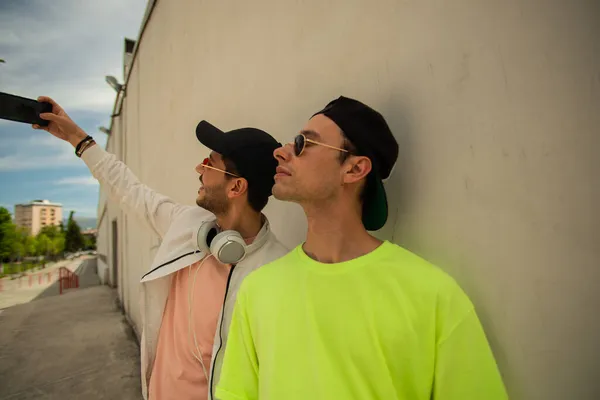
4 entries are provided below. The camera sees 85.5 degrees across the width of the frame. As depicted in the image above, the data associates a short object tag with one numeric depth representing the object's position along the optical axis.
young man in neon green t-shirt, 0.88
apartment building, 109.28
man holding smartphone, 1.61
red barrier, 19.42
